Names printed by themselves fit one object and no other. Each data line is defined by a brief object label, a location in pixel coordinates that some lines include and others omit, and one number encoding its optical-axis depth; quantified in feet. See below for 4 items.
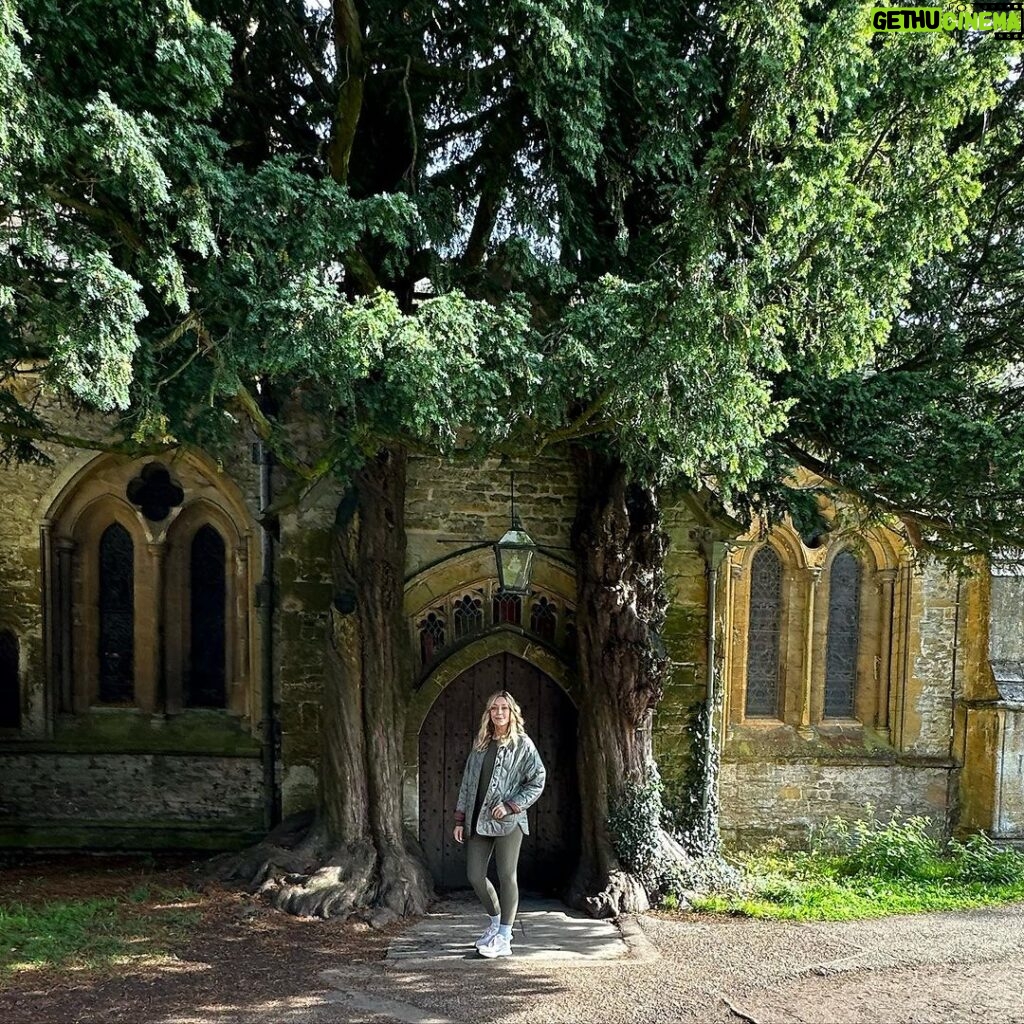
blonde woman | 15.33
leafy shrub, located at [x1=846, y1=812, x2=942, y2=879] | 23.26
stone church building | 23.60
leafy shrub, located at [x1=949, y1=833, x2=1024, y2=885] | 22.91
